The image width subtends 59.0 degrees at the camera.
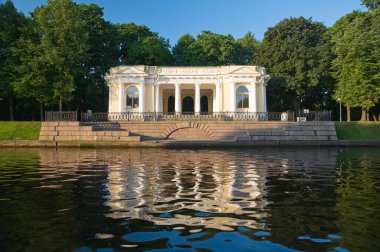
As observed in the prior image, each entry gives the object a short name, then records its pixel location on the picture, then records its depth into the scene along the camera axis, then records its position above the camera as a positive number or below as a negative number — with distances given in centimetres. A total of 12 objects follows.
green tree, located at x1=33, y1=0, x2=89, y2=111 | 3256 +798
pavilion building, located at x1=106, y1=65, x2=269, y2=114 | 3550 +393
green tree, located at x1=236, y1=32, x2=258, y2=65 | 5455 +1152
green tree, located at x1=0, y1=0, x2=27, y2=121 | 3522 +863
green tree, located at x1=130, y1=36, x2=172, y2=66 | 4359 +899
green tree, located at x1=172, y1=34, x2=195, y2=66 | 5096 +1093
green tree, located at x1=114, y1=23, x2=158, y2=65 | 4681 +1206
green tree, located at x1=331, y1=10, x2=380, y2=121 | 3353 +594
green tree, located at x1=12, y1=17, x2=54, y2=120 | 3253 +505
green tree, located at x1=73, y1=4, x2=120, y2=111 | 3956 +791
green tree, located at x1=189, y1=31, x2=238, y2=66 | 4934 +1055
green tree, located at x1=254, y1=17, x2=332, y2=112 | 4044 +768
